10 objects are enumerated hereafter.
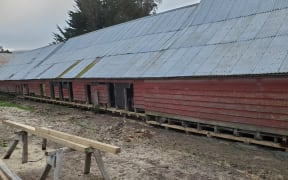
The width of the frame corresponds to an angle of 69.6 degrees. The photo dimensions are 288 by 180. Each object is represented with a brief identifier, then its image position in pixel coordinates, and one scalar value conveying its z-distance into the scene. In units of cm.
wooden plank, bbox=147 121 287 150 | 626
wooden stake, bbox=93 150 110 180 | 436
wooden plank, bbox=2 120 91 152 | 407
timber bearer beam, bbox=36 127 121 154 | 375
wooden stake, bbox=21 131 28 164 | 541
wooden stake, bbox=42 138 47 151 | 629
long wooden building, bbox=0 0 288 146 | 642
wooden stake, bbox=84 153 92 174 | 477
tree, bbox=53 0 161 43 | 2960
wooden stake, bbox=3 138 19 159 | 569
